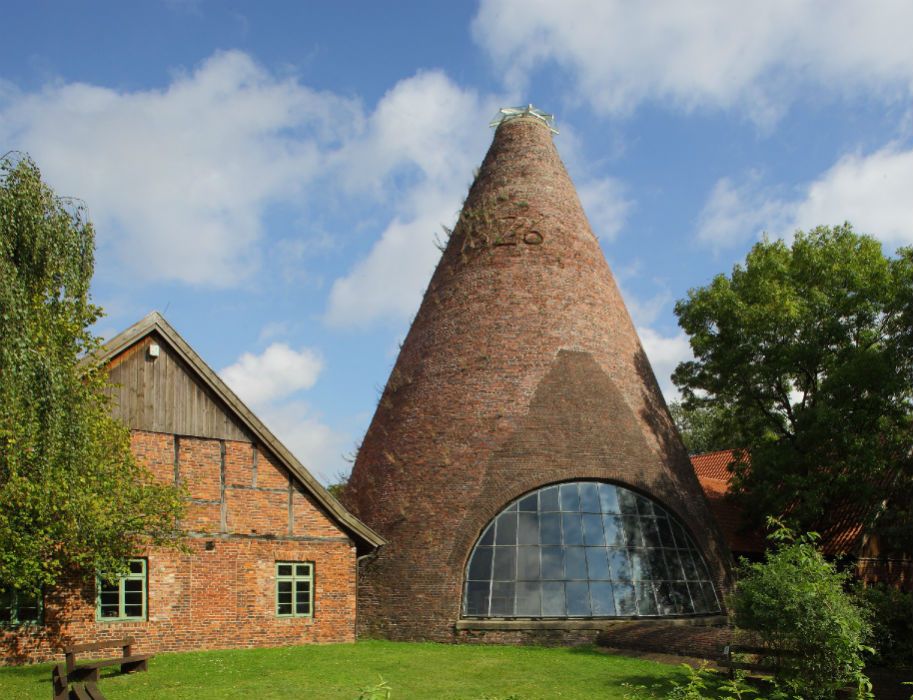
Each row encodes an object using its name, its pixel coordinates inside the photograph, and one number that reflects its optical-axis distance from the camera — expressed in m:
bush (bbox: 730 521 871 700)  10.60
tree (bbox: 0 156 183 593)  11.60
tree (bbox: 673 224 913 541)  19.97
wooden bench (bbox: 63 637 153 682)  11.34
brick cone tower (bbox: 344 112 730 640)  16.86
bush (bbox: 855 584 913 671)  15.33
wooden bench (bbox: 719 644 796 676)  11.47
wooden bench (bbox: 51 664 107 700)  6.49
